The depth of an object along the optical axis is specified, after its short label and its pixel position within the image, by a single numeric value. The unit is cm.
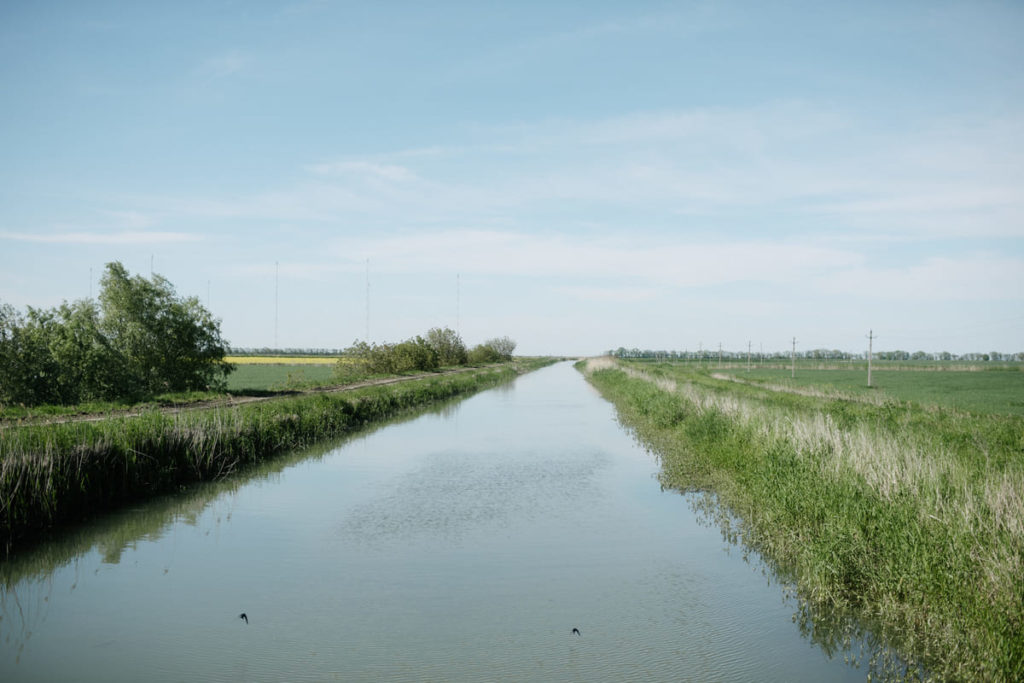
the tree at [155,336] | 2531
